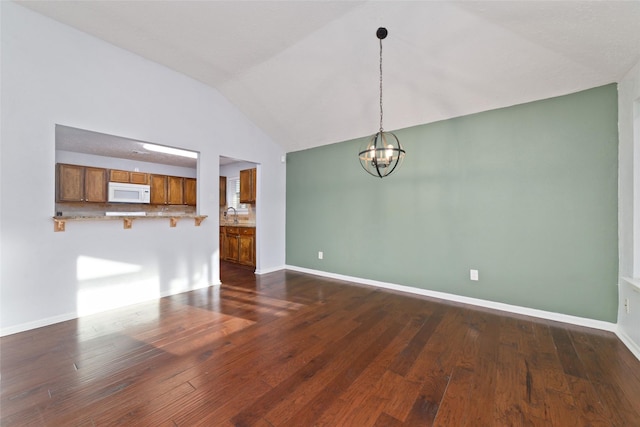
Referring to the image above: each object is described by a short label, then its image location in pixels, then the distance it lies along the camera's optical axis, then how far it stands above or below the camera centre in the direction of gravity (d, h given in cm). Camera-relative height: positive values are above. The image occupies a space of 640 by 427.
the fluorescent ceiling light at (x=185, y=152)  378 +99
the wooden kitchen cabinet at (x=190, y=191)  657 +57
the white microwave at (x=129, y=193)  536 +44
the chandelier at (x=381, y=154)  255 +60
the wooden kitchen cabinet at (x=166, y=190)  606 +56
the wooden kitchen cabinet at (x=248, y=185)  556 +63
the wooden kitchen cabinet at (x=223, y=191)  681 +60
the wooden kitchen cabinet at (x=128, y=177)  546 +80
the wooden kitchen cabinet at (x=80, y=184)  486 +58
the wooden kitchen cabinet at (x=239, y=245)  557 -72
